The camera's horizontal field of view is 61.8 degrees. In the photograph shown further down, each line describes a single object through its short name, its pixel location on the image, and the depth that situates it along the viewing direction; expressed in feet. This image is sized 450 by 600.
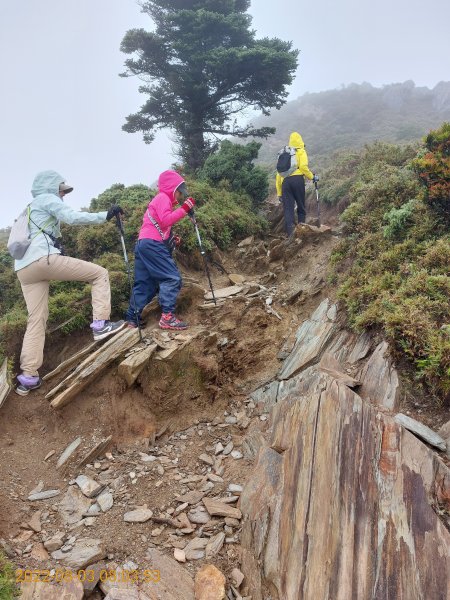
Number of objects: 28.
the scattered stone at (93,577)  12.51
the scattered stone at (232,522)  15.00
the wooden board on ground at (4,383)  20.24
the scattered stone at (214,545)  13.94
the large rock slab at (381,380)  15.10
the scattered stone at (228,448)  19.51
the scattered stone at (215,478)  17.63
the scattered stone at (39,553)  13.94
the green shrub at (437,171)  21.43
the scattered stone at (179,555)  13.70
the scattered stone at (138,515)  15.46
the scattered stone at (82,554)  13.42
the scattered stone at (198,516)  15.40
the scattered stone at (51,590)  12.21
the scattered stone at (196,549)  13.88
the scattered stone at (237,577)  12.87
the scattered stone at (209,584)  12.51
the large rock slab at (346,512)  10.68
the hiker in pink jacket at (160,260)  24.16
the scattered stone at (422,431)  12.76
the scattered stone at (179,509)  15.98
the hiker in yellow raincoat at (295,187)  38.22
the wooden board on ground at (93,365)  20.74
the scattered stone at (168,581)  12.43
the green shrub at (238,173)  47.42
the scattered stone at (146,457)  19.13
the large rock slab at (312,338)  21.35
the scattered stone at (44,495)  16.95
